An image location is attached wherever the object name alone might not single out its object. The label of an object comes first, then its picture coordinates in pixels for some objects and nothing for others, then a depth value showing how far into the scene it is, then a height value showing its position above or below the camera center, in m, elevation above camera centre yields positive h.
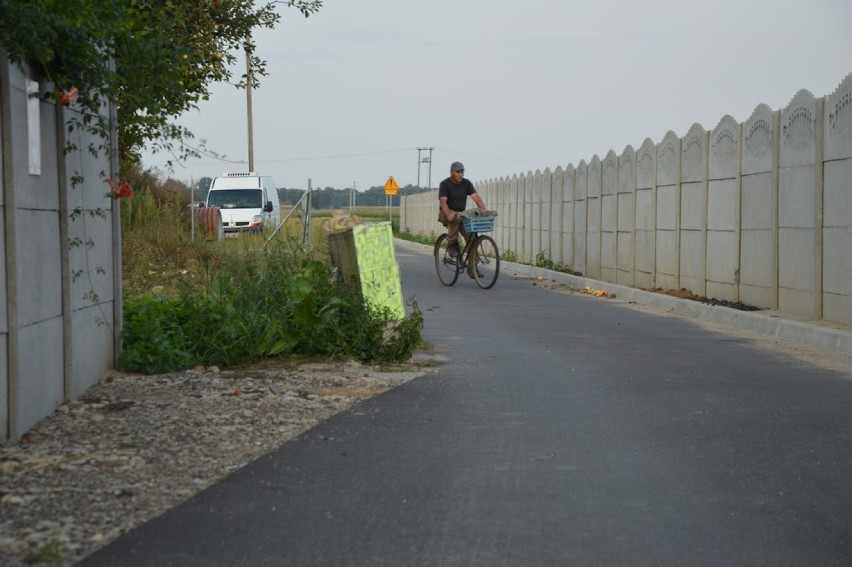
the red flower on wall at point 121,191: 14.78 -0.07
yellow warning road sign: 109.99 -0.31
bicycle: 33.84 -1.34
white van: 61.69 -0.53
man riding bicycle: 33.76 -0.32
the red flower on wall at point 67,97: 12.51 +0.52
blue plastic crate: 33.73 -0.71
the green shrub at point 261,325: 16.84 -1.25
